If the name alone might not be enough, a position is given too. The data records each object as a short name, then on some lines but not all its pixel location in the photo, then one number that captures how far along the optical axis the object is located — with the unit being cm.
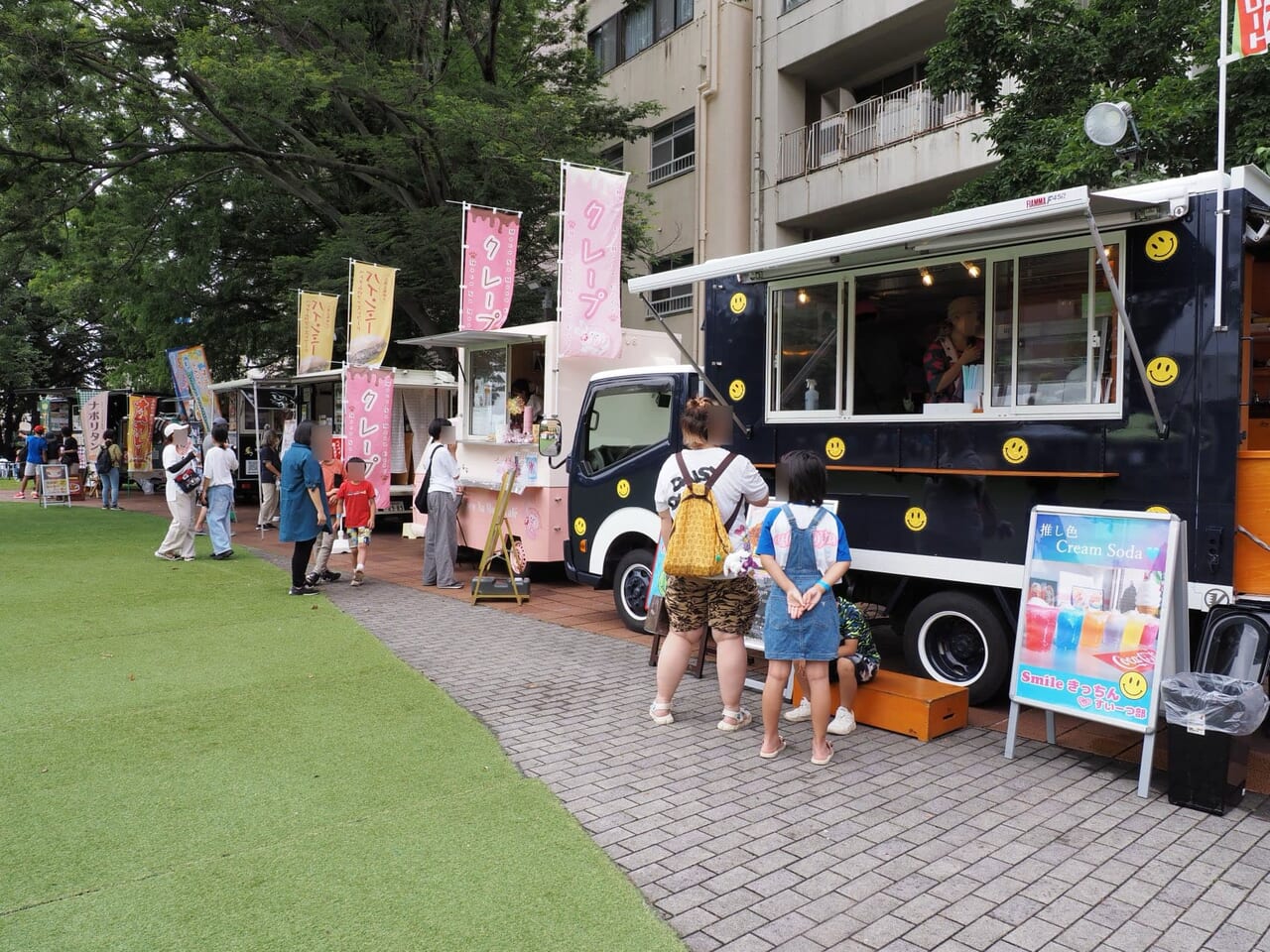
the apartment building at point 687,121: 1777
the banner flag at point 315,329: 1488
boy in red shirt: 1002
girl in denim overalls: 459
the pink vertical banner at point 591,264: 898
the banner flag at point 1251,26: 483
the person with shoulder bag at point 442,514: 1020
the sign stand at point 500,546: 905
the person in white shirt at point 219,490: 1137
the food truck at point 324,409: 1549
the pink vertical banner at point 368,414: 1248
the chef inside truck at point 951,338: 521
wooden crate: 507
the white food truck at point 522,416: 967
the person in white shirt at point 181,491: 1105
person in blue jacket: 906
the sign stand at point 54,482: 1959
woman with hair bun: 502
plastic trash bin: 402
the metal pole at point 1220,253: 452
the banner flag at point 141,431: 2217
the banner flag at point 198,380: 1827
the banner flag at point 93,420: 2230
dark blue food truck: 457
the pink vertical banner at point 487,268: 1054
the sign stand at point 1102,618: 434
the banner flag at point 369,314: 1266
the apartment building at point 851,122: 1456
